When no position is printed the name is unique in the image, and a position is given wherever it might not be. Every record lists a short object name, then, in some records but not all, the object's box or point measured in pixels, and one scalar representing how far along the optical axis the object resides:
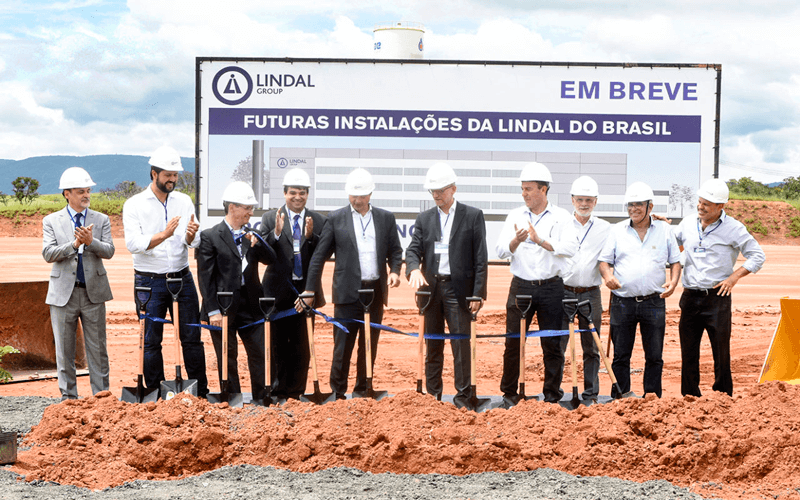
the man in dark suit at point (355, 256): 7.11
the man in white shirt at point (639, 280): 7.07
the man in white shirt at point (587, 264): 7.45
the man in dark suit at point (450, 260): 7.04
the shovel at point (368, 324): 6.85
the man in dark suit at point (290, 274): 7.28
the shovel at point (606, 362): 6.75
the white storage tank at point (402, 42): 12.76
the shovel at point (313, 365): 6.96
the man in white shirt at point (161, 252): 7.06
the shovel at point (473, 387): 6.79
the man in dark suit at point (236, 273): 7.03
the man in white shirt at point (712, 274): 7.25
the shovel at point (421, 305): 6.85
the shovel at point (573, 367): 6.68
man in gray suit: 7.16
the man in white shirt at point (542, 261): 6.98
